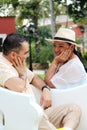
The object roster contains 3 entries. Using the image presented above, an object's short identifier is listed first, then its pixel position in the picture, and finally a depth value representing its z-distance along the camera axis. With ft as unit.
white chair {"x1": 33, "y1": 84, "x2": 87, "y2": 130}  7.90
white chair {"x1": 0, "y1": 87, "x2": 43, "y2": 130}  5.93
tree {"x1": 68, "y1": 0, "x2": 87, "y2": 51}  37.82
